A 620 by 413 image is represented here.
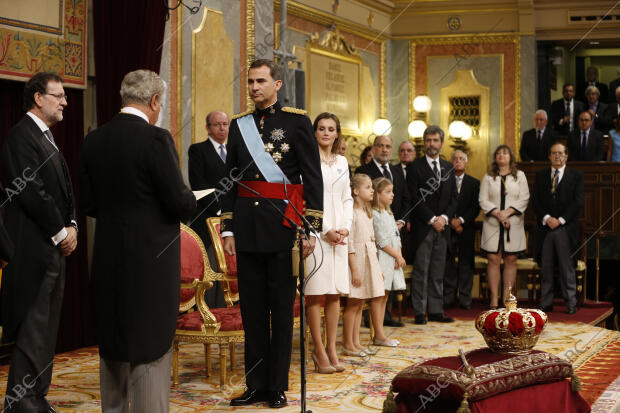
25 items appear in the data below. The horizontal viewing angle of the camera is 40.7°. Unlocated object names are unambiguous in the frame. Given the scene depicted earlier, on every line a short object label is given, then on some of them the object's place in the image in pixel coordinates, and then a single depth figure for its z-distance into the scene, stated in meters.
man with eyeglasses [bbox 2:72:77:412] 3.78
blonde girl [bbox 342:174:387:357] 5.56
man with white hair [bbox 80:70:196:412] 2.98
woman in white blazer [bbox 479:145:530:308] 7.76
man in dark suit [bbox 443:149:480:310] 8.04
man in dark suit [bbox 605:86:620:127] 11.16
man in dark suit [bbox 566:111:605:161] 9.67
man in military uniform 4.11
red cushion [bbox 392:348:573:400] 3.48
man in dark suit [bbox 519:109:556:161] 10.15
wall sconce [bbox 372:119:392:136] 11.70
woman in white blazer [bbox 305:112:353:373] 4.88
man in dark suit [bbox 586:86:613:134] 11.24
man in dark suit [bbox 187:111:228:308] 6.34
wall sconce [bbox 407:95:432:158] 11.85
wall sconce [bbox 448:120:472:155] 11.90
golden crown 3.87
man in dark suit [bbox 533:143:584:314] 7.69
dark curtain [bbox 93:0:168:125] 5.91
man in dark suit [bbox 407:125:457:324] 7.31
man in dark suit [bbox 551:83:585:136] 11.87
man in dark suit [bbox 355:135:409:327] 7.09
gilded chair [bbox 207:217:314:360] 5.19
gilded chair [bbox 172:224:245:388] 4.61
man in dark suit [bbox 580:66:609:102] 12.91
